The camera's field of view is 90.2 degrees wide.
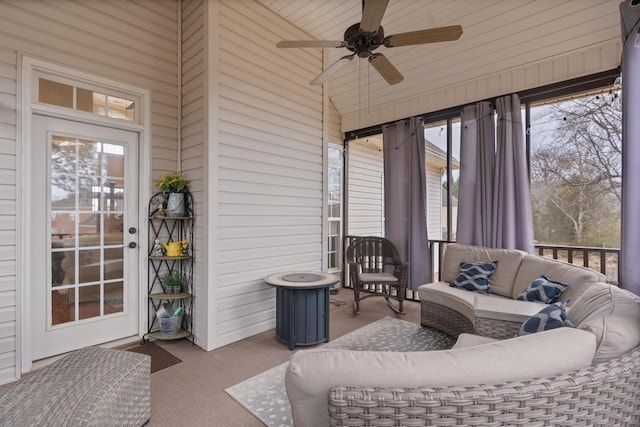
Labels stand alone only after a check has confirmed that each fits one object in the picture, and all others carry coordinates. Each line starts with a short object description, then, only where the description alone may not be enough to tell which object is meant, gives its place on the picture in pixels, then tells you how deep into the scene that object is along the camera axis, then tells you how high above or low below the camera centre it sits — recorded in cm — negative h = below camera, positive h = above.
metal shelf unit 322 -52
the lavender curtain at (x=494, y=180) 375 +45
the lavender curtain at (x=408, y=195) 464 +32
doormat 274 -128
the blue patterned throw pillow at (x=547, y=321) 167 -56
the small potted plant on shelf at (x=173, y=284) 324 -70
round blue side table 306 -92
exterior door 270 -19
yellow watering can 317 -33
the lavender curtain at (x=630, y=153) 176 +37
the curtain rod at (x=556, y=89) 329 +144
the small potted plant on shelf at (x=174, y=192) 313 +24
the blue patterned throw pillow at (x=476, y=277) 339 -65
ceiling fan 217 +134
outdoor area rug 212 -129
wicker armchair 425 -76
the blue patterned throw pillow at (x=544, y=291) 268 -64
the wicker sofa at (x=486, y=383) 96 -53
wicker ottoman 149 -91
